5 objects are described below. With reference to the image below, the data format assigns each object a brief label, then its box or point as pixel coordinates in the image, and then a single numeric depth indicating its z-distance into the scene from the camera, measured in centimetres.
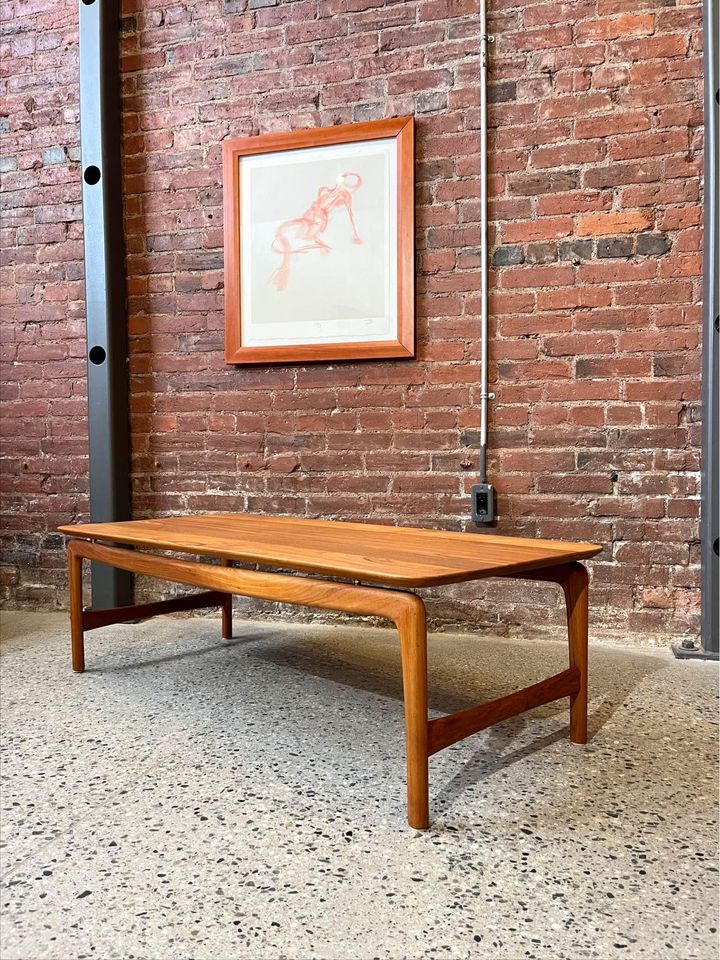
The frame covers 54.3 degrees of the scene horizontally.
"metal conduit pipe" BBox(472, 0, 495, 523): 247
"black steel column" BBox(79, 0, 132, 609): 283
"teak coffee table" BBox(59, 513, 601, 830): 127
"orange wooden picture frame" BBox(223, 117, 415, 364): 256
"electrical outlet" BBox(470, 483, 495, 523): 252
